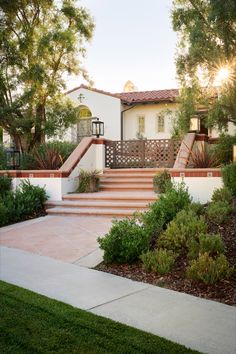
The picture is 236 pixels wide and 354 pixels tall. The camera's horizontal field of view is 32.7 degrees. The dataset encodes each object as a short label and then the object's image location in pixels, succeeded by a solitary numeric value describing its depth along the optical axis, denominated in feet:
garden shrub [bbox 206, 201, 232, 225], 24.93
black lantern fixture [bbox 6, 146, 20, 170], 40.60
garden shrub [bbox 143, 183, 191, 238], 23.22
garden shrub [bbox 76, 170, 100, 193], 41.34
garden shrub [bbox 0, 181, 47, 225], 32.53
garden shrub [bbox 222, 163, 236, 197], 30.30
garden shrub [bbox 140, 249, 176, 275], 18.30
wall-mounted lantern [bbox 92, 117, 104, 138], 50.19
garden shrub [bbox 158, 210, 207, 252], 21.01
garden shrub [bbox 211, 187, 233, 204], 29.32
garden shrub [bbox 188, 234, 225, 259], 18.93
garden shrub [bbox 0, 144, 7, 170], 43.00
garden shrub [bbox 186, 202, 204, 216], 26.40
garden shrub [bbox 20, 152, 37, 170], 41.93
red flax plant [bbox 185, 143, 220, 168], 35.86
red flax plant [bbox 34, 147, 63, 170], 41.09
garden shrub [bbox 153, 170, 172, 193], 37.40
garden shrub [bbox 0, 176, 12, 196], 37.60
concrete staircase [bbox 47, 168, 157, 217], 33.99
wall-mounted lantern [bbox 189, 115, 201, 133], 33.95
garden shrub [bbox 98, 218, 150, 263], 20.04
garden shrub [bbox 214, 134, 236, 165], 38.63
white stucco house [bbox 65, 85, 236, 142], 77.56
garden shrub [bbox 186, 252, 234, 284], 16.63
